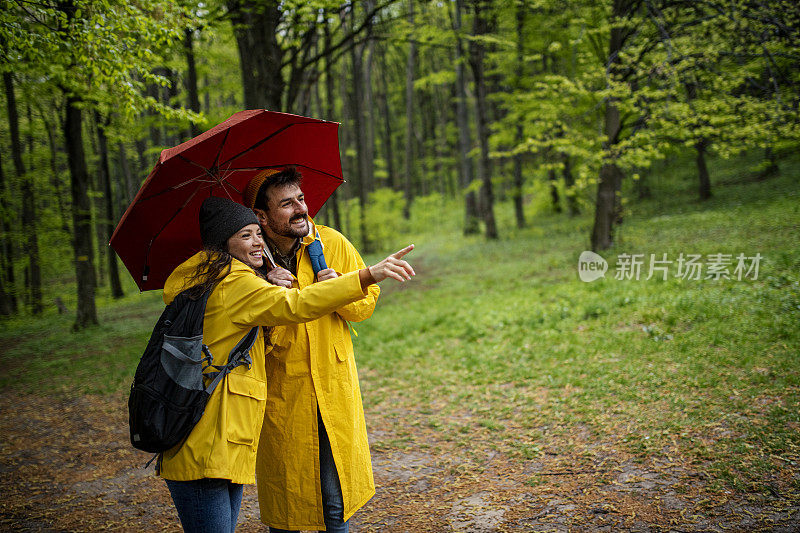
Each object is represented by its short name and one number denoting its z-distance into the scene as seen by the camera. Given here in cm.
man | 229
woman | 189
